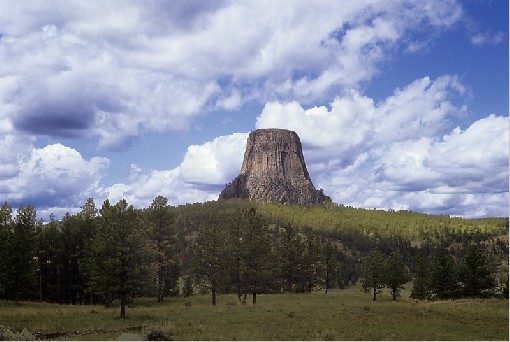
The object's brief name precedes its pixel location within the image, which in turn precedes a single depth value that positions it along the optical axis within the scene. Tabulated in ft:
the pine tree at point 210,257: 185.68
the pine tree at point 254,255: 194.29
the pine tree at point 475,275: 193.47
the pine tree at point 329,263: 306.14
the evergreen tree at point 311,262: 283.59
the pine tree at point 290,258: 279.28
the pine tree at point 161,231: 202.49
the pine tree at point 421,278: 241.35
